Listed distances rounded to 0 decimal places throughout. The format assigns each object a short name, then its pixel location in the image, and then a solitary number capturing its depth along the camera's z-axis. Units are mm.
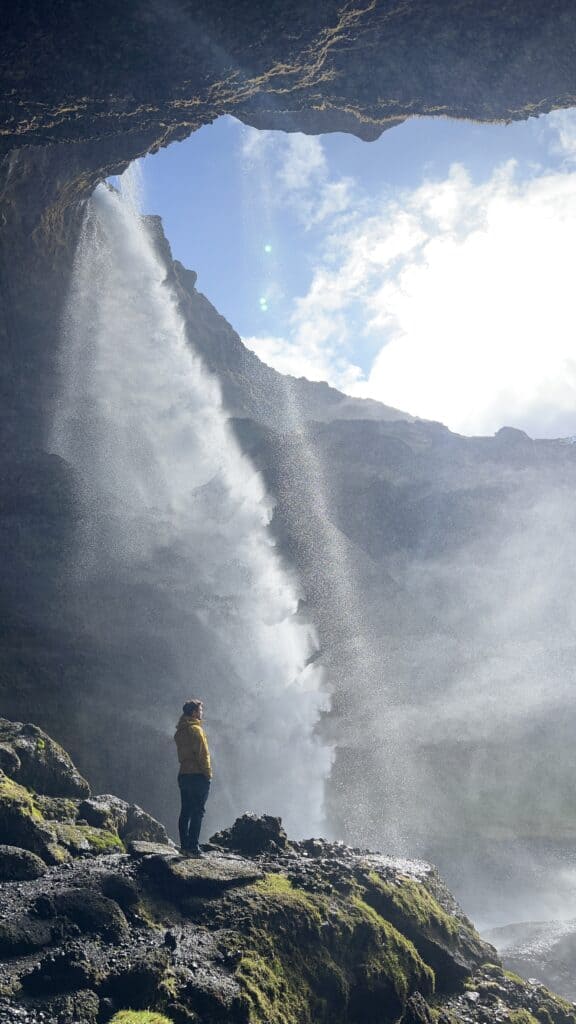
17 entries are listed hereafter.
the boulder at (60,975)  7215
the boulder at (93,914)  8539
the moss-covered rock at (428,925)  11484
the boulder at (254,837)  12719
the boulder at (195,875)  9719
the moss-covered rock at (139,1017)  6801
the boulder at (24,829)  11188
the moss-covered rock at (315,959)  8344
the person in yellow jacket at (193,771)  10555
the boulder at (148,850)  10582
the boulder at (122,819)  14230
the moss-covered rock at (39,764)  15266
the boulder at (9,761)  14734
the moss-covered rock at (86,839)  11914
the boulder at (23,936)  7910
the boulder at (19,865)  9969
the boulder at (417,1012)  9352
